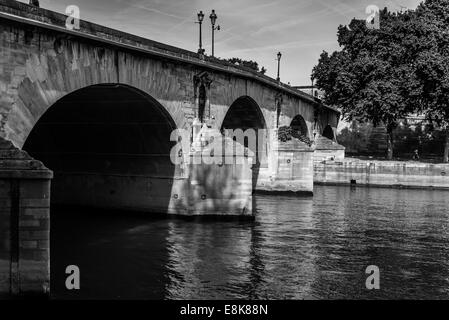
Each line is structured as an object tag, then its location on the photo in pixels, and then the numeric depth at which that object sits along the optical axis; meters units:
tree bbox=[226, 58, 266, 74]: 104.06
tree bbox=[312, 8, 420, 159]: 56.16
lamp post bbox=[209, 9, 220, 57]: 34.88
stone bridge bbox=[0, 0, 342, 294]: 13.73
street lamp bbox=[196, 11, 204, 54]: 32.97
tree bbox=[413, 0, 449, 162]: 52.22
